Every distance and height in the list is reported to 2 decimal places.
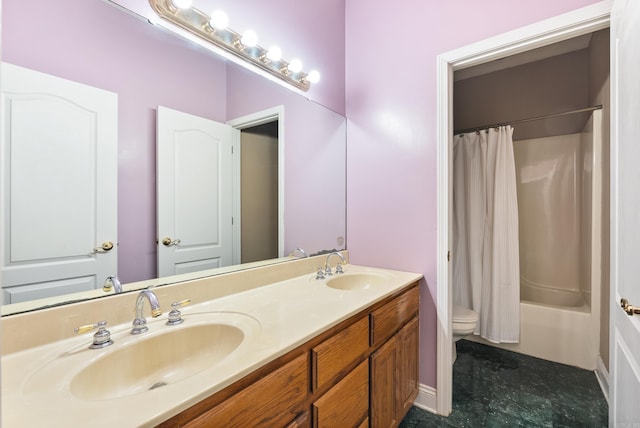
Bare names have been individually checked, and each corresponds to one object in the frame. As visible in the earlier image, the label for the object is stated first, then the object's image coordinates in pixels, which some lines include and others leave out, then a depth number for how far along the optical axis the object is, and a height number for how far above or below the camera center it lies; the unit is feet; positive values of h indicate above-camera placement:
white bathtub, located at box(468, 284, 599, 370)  7.01 -2.91
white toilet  6.68 -2.43
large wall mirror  3.07 +1.67
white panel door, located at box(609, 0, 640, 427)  3.23 -0.01
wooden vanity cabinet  2.48 -1.80
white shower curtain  8.02 -0.55
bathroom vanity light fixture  4.00 +2.59
